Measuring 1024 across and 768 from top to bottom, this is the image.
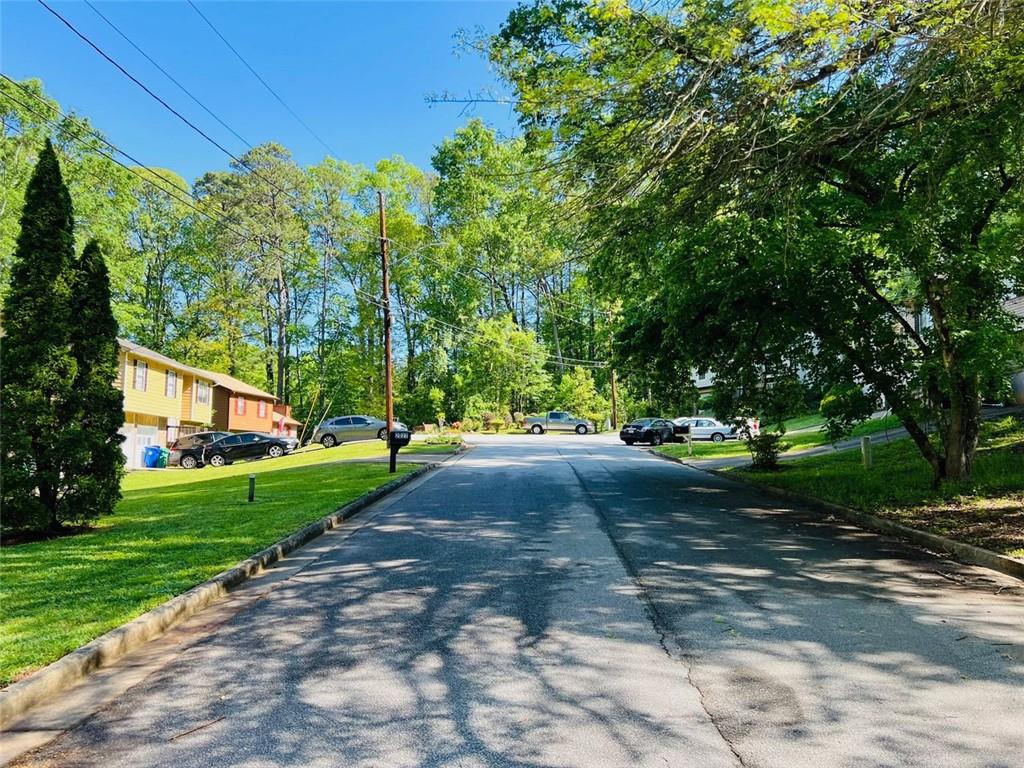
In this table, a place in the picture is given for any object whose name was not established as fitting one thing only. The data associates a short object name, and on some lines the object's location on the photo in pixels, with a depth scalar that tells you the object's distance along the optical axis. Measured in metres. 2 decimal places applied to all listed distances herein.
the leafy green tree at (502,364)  53.53
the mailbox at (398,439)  16.86
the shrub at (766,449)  16.83
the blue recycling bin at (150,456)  31.48
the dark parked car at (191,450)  30.70
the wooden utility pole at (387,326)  27.06
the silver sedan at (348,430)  36.75
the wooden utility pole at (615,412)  54.34
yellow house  32.53
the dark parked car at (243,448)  30.91
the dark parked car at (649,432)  33.03
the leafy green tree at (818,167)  6.76
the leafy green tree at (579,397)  55.12
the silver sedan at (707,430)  35.16
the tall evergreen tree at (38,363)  9.49
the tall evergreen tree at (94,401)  9.92
